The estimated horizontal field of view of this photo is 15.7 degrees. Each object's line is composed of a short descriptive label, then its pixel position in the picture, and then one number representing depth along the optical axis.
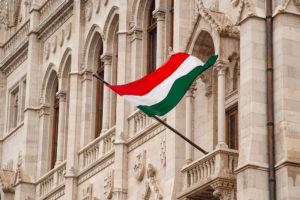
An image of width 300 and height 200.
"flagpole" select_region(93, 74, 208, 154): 28.61
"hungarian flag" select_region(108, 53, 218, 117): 28.94
